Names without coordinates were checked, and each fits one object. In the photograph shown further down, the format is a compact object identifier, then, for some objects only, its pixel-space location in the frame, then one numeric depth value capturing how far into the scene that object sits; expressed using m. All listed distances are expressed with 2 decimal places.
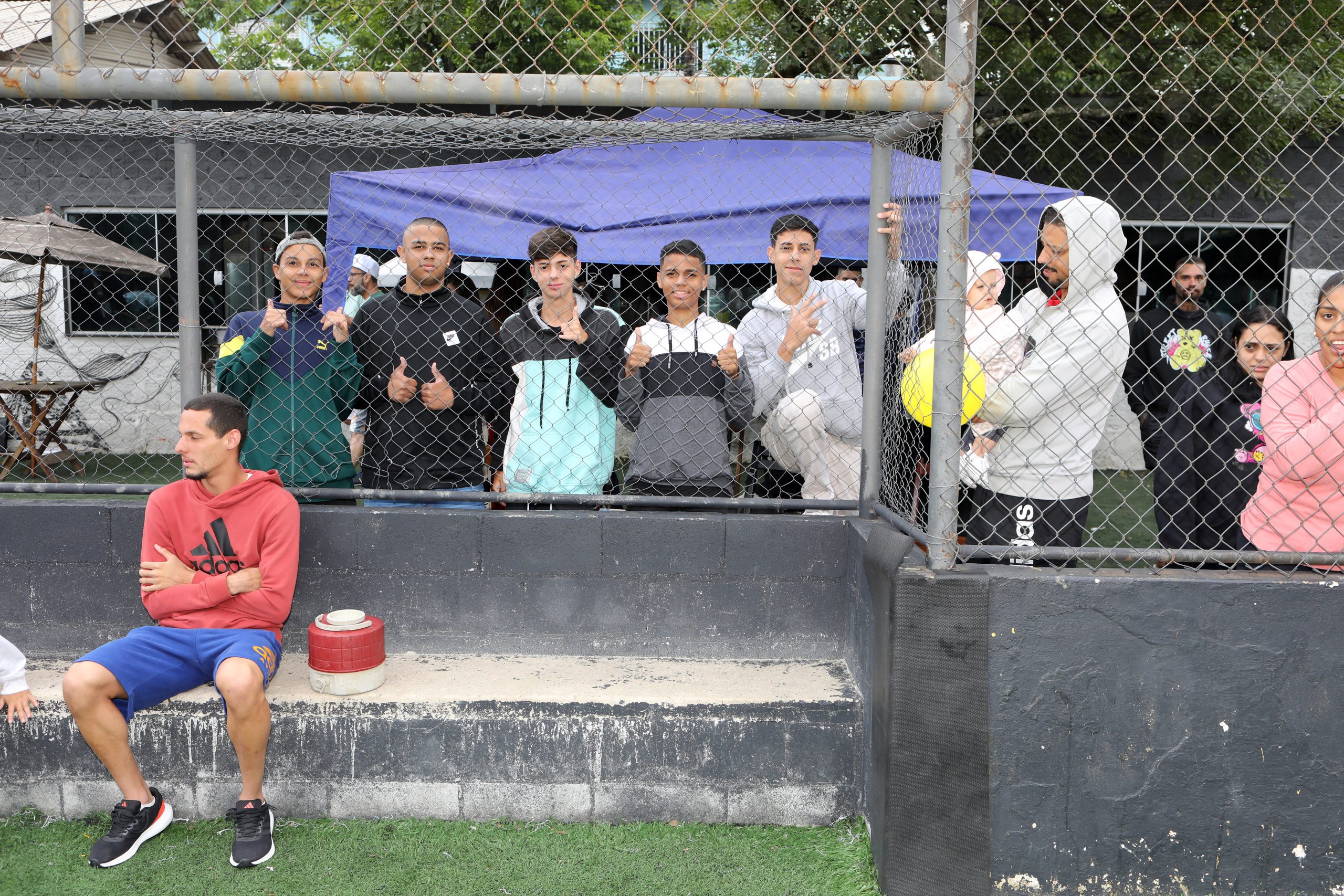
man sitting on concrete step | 3.06
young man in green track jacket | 3.89
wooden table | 7.97
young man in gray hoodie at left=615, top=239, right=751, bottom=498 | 3.81
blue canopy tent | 5.96
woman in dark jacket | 4.34
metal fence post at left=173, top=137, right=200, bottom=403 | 3.61
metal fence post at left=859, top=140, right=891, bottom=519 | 3.47
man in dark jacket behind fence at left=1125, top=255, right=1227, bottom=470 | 5.19
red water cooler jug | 3.23
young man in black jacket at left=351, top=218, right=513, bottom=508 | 3.95
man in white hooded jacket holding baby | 3.09
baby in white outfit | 3.17
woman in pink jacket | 2.99
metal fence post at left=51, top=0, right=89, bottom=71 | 2.78
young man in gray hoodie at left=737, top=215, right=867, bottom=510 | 3.98
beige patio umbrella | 7.46
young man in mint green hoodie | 3.87
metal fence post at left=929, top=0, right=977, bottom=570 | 2.68
